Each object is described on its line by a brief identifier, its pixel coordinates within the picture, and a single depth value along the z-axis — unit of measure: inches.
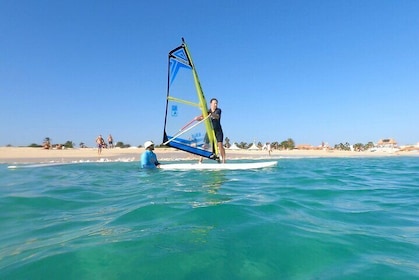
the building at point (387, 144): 1823.6
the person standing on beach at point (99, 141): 874.8
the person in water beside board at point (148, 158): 366.9
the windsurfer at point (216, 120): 375.4
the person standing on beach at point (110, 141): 1255.5
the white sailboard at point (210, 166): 362.4
